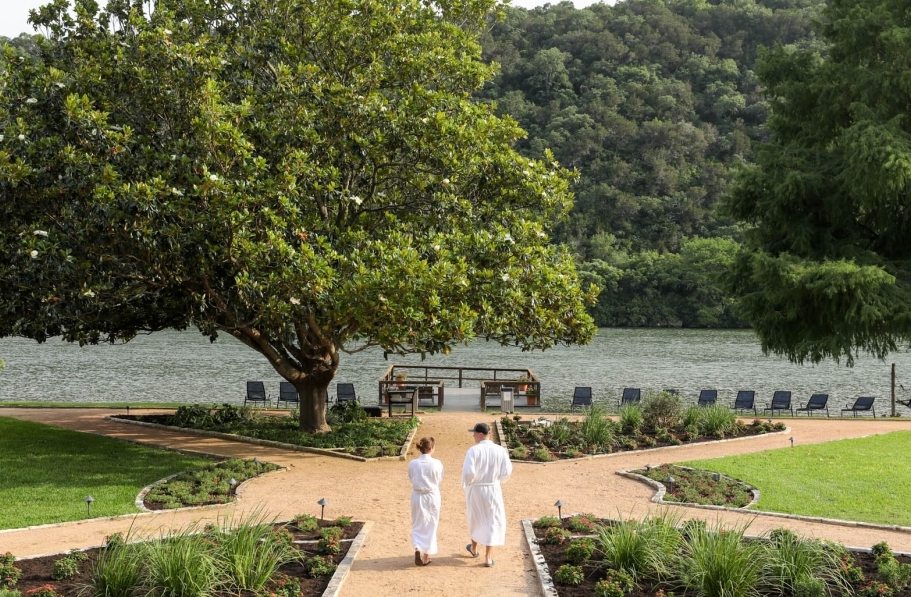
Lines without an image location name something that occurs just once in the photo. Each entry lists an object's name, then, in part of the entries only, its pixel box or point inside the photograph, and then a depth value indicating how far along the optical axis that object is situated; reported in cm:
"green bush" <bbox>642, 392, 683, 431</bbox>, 1953
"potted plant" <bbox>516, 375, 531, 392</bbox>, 2500
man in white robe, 944
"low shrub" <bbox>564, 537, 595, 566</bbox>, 931
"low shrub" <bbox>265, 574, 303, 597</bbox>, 825
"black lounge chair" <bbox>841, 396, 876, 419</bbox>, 2596
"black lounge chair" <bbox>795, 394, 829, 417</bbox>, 2612
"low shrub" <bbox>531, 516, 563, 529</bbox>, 1088
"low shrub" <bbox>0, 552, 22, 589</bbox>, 838
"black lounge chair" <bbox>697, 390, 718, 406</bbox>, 2518
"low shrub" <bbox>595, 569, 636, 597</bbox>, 821
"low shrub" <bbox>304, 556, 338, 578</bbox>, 897
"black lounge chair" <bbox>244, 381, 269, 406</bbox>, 2569
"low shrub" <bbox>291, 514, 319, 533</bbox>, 1045
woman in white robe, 942
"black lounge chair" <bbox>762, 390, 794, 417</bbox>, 2557
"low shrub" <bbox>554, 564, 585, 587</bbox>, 874
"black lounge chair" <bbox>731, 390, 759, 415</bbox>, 2595
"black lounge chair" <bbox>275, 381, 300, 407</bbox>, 2595
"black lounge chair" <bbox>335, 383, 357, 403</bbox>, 2578
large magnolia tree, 1434
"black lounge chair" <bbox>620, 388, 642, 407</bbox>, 2547
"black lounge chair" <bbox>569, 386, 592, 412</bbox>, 2658
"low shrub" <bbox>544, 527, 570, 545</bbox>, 1010
